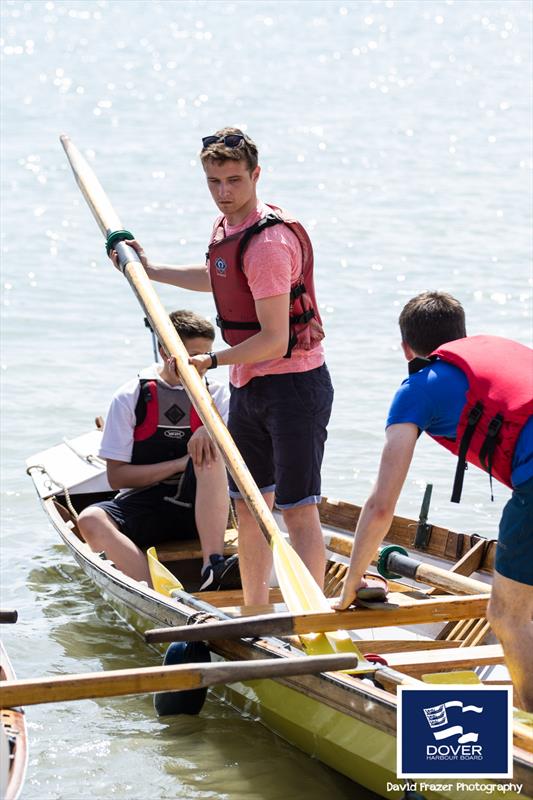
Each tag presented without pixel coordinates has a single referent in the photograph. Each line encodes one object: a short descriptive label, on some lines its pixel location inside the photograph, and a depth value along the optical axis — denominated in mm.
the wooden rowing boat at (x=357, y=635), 8937
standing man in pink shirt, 10187
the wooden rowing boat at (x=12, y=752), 8125
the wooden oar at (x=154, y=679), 8328
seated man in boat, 12805
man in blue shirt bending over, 8250
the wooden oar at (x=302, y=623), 9250
